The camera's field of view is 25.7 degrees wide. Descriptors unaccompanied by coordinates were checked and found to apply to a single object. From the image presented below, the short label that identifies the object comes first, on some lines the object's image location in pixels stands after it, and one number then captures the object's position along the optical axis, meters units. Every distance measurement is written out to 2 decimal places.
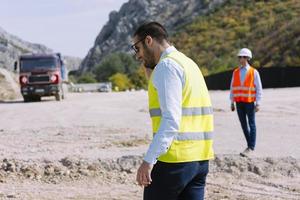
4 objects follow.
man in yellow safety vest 4.03
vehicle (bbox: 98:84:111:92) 70.68
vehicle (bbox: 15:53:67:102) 34.03
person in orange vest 11.01
